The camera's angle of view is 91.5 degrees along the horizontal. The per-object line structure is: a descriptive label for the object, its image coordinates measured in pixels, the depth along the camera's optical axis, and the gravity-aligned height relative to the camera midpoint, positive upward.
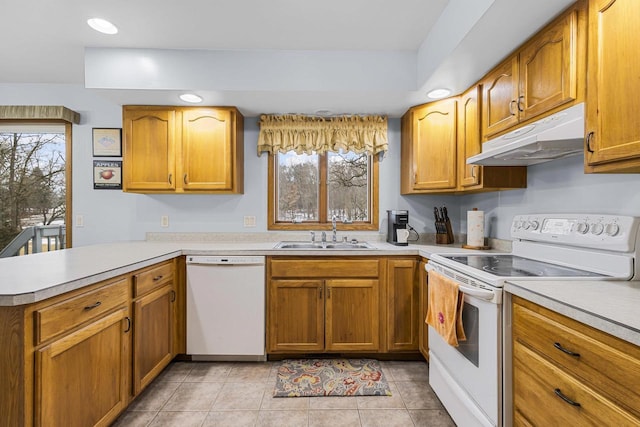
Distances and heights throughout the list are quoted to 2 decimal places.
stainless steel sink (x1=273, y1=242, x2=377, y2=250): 2.61 -0.29
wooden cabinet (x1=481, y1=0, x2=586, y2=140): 1.38 +0.71
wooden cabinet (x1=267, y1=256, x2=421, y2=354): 2.41 -0.71
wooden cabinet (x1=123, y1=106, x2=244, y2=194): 2.63 +0.53
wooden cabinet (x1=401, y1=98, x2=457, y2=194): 2.45 +0.54
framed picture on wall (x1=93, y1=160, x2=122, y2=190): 2.96 +0.35
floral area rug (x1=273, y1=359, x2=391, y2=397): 2.05 -1.18
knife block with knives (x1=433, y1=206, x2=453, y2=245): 2.78 -0.14
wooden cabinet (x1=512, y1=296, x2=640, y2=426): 0.82 -0.49
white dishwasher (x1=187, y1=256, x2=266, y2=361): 2.39 -0.73
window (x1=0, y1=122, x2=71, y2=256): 3.00 +0.22
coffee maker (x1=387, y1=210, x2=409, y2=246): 2.66 -0.08
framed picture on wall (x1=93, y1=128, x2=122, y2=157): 2.95 +0.66
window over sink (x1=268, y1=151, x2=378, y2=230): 3.06 +0.25
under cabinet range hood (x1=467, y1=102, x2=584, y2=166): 1.37 +0.34
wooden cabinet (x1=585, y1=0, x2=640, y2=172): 1.11 +0.48
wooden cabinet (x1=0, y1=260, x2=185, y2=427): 1.11 -0.63
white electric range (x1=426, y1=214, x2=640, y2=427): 1.33 -0.28
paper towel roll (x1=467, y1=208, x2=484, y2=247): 2.44 -0.11
